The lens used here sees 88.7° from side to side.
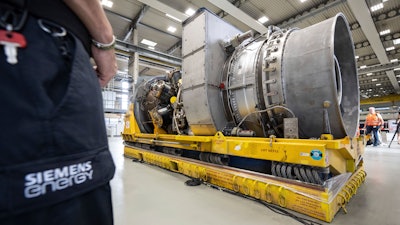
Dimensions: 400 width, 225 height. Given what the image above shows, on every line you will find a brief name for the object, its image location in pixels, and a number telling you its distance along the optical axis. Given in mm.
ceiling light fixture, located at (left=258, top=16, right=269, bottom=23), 8797
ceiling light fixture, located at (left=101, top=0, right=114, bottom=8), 8352
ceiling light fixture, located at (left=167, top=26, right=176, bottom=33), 10484
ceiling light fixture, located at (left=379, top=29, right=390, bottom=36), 10034
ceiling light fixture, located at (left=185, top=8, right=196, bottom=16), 8309
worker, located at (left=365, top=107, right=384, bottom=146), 7877
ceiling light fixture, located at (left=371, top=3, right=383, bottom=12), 7871
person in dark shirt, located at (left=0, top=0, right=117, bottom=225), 415
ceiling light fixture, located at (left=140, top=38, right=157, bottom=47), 12016
